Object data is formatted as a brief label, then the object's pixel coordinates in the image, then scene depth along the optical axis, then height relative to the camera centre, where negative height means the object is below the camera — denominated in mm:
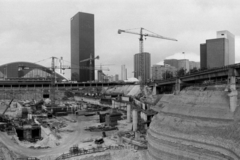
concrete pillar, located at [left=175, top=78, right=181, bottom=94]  46656 -1019
